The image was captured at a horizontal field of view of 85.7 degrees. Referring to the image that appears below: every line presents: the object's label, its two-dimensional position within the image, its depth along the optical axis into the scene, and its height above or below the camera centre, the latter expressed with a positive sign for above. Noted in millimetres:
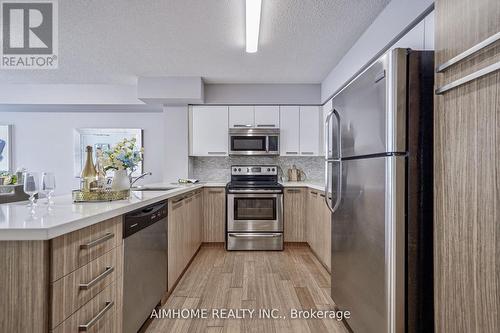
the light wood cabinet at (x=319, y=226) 2920 -726
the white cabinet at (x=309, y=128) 4184 +605
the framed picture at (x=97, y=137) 5242 +596
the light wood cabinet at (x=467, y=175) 852 -29
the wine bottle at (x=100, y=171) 1675 -23
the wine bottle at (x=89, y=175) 1640 -47
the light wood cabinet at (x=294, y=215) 3869 -690
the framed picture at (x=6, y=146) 5215 +423
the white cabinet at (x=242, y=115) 4160 +805
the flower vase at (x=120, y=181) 1769 -91
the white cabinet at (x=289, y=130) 4176 +576
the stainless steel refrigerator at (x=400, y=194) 1296 -132
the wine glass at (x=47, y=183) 1330 -77
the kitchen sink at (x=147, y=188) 3005 -238
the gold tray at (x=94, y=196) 1606 -171
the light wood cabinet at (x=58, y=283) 891 -423
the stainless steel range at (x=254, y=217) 3723 -697
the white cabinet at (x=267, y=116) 4160 +789
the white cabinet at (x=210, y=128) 4164 +606
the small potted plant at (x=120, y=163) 1786 +33
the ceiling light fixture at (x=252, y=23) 2029 +1227
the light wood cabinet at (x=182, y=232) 2361 -676
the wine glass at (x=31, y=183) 1296 -74
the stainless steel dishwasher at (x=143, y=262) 1515 -619
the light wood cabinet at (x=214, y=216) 3896 -706
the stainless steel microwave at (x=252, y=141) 4109 +400
